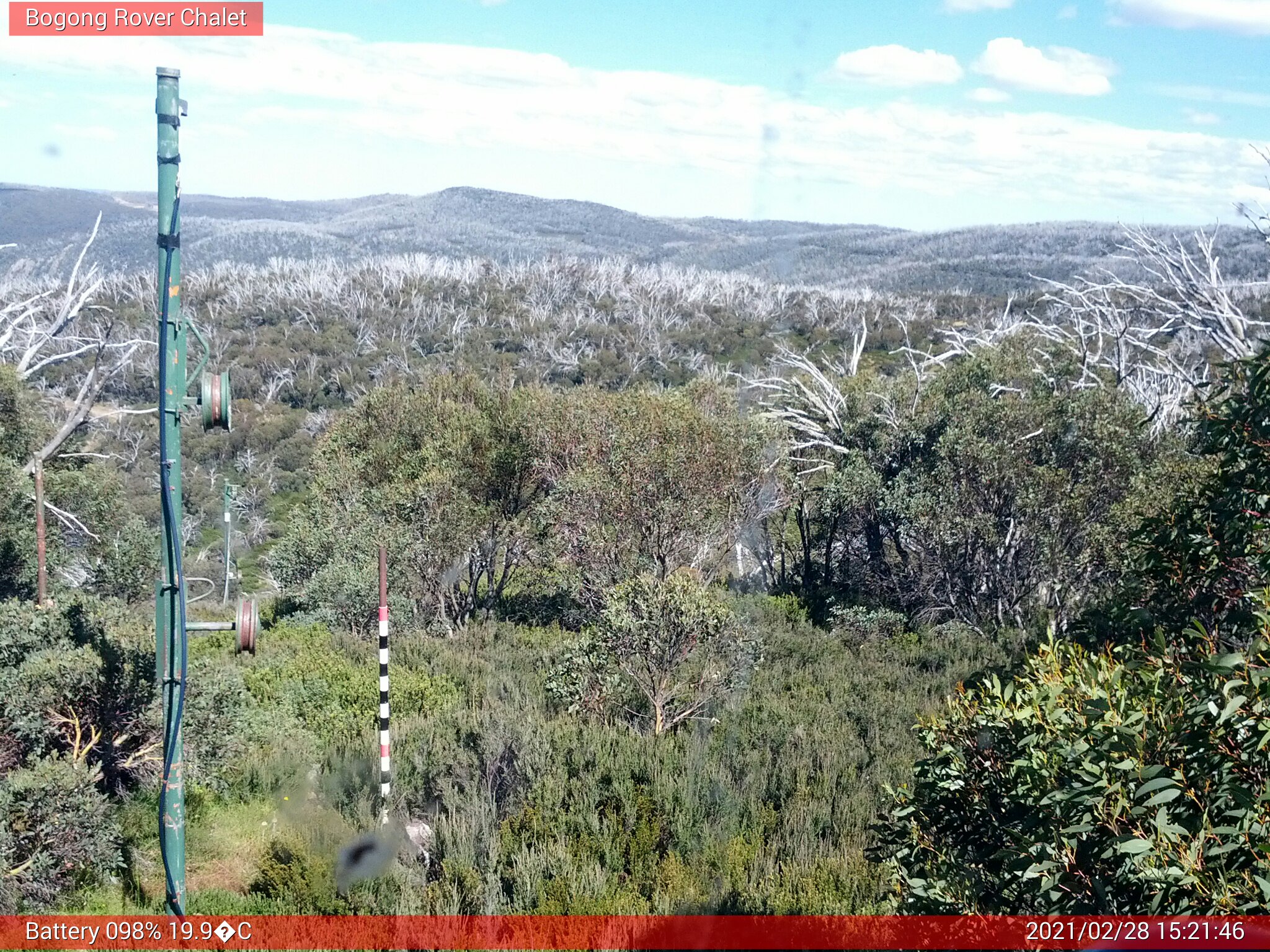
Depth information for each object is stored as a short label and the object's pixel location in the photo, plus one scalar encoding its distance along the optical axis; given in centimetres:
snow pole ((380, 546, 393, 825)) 757
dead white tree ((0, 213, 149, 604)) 1316
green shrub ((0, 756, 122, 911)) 595
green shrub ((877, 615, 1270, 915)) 285
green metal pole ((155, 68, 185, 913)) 457
